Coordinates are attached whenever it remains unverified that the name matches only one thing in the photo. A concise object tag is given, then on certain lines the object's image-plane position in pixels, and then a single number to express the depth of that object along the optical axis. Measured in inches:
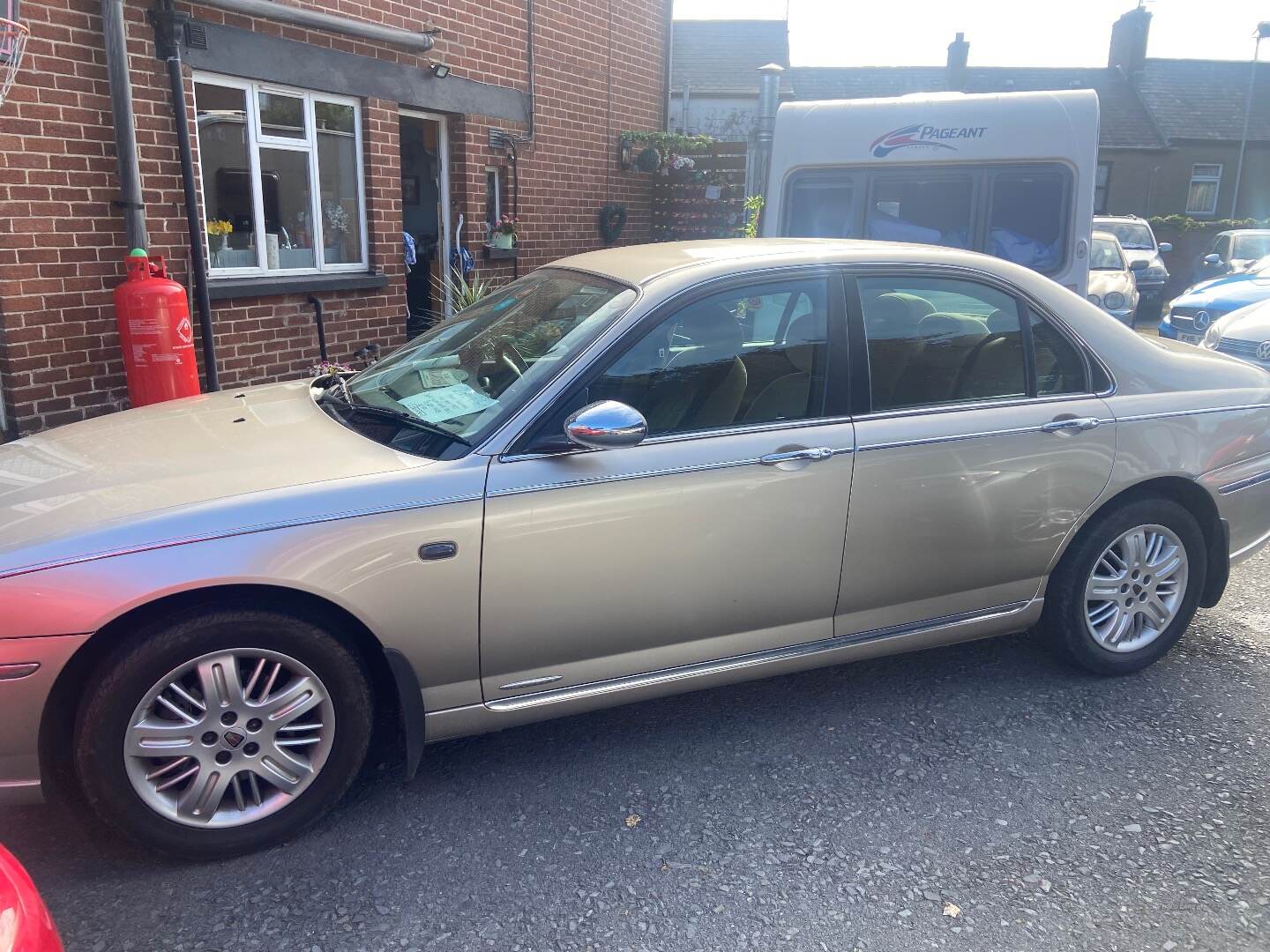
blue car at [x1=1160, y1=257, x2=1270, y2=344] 446.9
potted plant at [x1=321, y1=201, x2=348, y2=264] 312.0
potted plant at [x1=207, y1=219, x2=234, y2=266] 273.9
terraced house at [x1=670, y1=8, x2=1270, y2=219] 1227.9
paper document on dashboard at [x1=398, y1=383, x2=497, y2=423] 122.6
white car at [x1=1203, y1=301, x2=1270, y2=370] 356.8
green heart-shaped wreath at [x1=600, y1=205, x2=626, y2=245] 435.5
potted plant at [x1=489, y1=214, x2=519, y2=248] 376.5
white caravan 300.0
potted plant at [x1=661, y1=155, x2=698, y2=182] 447.2
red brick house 228.1
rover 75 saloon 102.3
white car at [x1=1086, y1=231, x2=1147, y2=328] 537.4
